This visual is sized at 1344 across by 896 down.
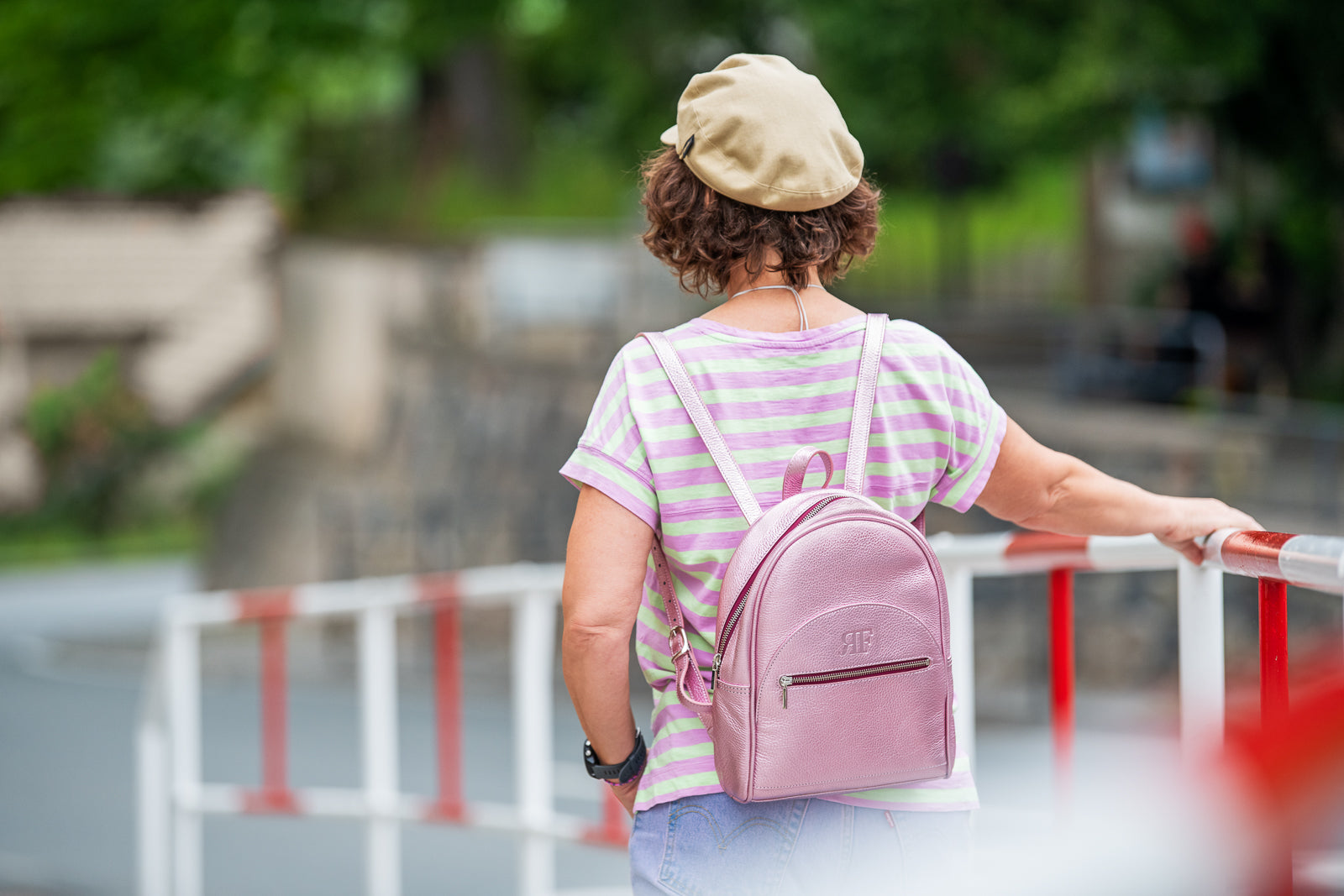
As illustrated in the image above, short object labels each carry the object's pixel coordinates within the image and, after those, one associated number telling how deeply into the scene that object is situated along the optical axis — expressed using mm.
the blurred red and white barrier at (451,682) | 4387
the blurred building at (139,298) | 60719
